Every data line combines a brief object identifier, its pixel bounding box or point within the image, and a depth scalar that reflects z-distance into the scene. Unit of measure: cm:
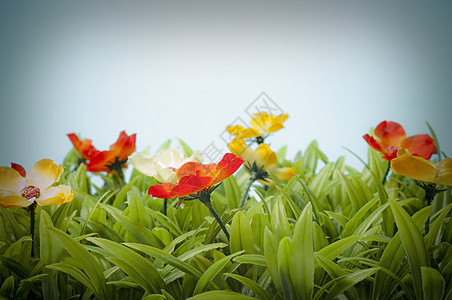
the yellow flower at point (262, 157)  62
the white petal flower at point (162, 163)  53
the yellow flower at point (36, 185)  46
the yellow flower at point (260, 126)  69
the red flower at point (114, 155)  67
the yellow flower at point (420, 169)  45
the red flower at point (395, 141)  58
